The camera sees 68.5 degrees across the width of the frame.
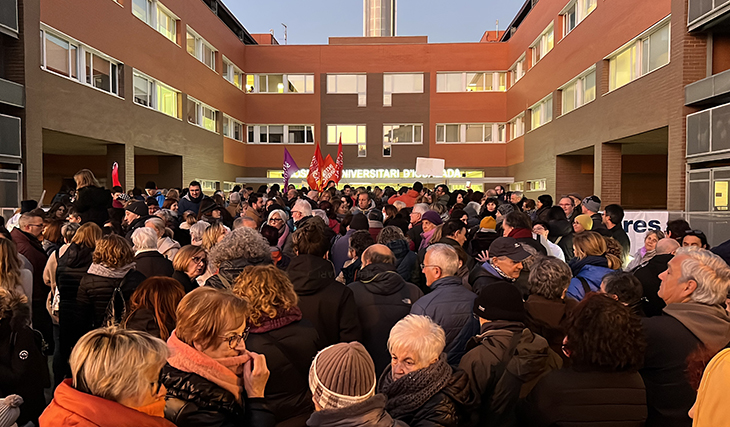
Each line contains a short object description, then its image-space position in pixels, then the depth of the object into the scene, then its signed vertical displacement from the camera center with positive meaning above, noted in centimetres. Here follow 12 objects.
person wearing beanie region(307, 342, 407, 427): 223 -82
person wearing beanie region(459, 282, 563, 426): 327 -98
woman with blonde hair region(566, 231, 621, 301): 486 -63
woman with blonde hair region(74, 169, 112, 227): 795 -3
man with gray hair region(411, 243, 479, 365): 411 -87
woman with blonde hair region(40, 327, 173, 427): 207 -75
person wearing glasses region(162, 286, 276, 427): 258 -85
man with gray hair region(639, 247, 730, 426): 336 -94
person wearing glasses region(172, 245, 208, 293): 489 -62
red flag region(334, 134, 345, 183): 1997 +114
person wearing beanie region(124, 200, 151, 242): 795 -22
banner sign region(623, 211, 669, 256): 1117 -51
